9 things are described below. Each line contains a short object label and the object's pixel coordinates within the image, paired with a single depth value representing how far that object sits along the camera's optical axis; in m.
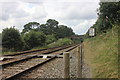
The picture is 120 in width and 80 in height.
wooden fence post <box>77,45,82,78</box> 4.92
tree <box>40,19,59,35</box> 88.38
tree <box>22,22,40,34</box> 87.84
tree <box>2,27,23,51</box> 23.25
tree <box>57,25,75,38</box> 100.31
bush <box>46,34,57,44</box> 53.78
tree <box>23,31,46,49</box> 30.91
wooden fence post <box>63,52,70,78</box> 2.89
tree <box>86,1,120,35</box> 14.05
